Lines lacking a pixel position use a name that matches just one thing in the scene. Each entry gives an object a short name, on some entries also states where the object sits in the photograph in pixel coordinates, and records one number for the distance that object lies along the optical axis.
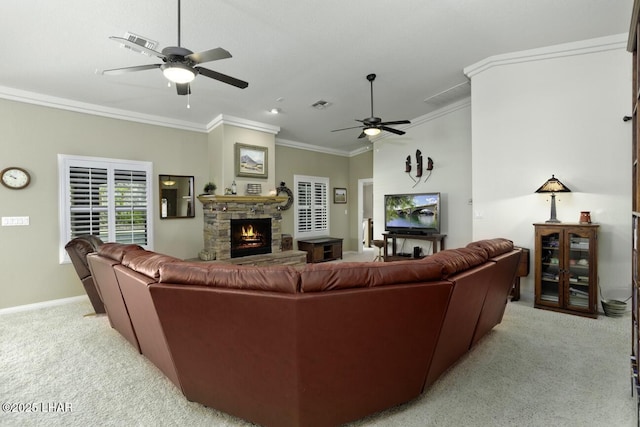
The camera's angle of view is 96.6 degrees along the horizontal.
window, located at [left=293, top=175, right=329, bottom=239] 7.08
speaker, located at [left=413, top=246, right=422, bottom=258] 5.78
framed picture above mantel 5.37
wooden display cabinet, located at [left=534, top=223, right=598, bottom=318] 3.12
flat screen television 5.45
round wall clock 3.71
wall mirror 5.04
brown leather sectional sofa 1.39
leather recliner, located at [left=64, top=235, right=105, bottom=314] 3.19
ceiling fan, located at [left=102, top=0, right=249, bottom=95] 2.12
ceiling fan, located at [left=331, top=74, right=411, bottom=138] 4.12
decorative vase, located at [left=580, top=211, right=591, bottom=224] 3.24
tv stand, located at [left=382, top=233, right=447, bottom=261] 5.38
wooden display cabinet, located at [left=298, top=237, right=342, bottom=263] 6.59
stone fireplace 5.13
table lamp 3.26
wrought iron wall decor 5.68
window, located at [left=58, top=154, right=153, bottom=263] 4.14
